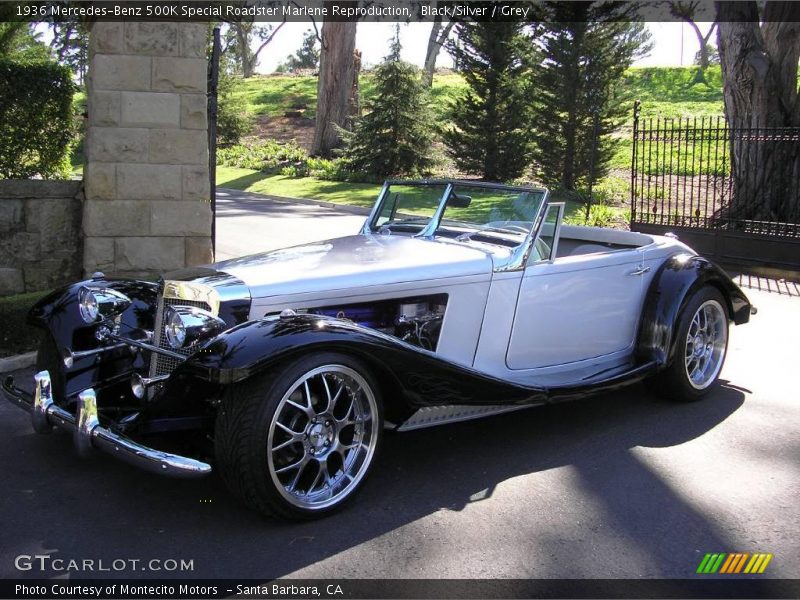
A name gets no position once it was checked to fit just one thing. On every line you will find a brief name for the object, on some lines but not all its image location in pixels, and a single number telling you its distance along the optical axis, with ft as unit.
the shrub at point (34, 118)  27.17
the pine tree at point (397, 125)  74.74
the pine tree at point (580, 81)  64.28
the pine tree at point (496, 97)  69.41
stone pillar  22.95
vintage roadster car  11.31
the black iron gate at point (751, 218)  35.73
